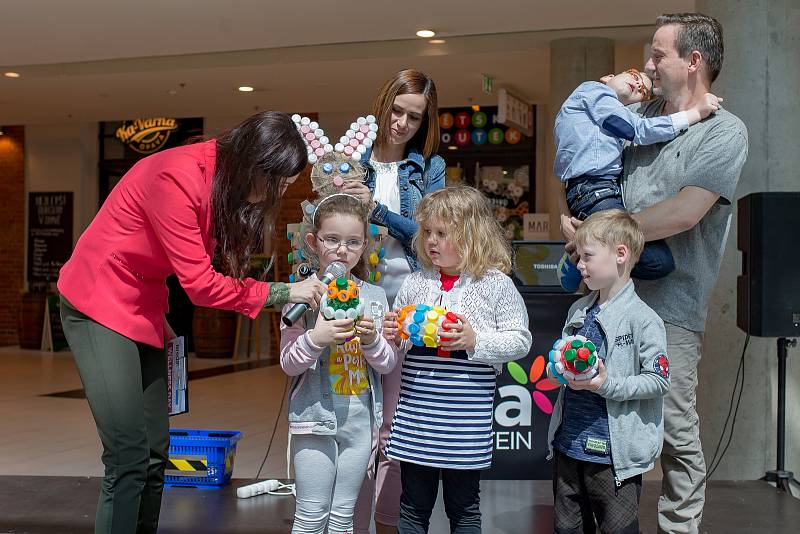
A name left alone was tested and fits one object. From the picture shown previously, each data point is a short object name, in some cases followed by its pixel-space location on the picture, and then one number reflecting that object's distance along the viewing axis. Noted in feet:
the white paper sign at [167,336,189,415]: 9.07
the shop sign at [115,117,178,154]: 37.68
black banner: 13.10
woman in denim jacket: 8.76
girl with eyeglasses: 7.84
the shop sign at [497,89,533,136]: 26.14
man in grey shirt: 8.09
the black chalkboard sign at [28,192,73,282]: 38.75
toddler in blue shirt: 8.03
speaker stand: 12.23
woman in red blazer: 7.45
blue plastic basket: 12.32
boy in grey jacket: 7.52
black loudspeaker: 11.57
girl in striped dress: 7.63
